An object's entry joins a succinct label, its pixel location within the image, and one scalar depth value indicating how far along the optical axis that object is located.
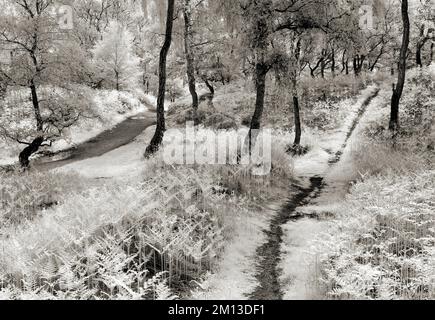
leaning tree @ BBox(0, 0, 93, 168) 17.33
